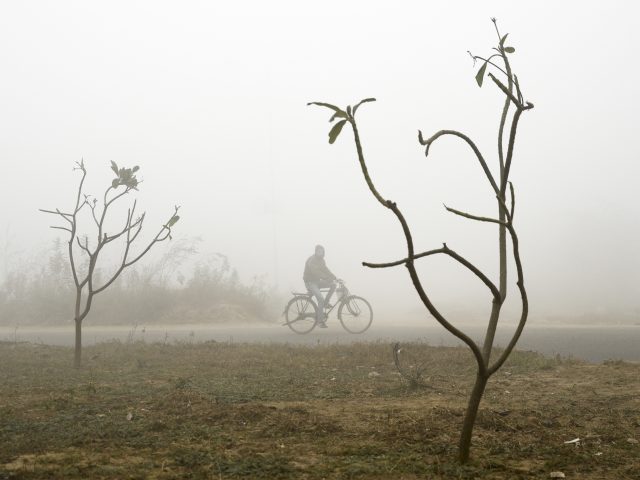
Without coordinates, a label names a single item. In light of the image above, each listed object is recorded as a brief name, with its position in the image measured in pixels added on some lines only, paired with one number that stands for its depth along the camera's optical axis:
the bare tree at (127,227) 8.09
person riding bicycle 15.57
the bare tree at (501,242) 3.15
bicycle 15.50
